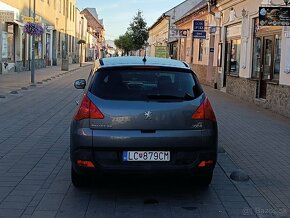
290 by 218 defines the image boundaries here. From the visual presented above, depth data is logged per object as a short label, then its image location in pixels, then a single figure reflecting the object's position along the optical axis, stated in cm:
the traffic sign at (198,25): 2431
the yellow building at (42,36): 2772
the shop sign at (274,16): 1164
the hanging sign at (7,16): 2553
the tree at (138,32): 6981
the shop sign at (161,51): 3469
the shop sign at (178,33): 3223
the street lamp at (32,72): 2209
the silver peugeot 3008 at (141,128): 527
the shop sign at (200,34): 2412
